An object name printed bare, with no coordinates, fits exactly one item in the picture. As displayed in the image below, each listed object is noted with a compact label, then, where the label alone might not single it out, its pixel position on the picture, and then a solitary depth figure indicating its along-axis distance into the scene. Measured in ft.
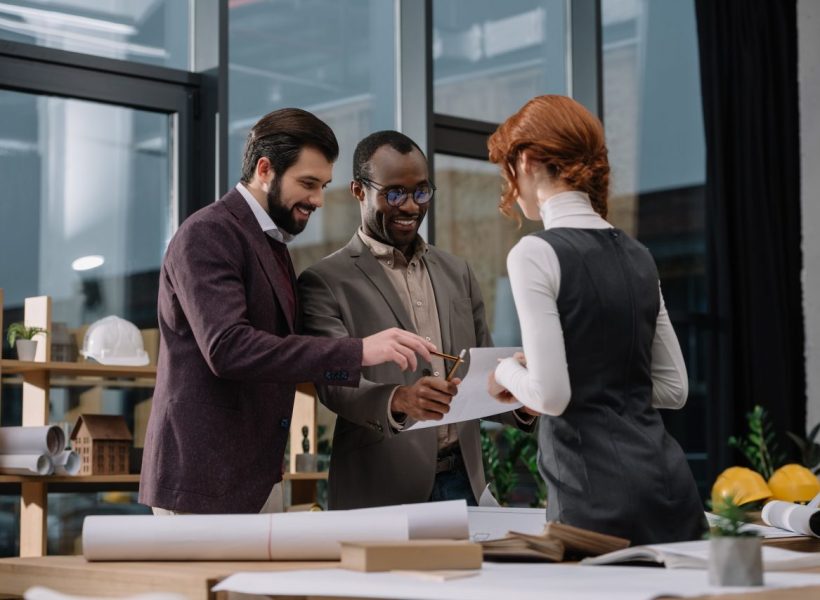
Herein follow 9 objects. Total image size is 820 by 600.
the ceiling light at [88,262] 13.20
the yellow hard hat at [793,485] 12.86
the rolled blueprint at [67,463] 11.27
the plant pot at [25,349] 11.65
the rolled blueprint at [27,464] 11.02
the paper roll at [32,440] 11.07
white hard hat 12.34
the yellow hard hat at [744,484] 12.26
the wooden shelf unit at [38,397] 11.59
